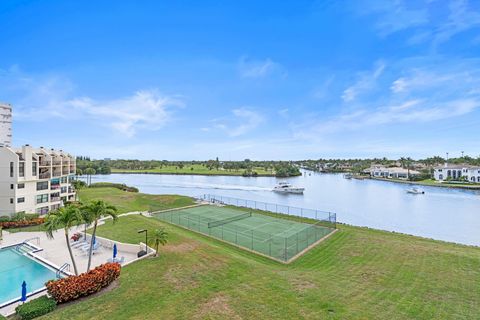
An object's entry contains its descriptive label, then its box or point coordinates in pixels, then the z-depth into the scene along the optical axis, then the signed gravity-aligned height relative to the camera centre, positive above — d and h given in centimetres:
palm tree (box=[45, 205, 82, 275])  1297 -271
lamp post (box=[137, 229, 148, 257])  1806 -621
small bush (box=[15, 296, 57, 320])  1057 -606
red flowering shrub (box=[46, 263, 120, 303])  1179 -573
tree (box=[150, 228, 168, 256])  1773 -505
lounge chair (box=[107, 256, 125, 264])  1722 -644
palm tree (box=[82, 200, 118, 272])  1420 -249
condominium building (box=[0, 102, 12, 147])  4919 +823
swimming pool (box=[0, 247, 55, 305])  1399 -685
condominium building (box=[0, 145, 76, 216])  3052 -198
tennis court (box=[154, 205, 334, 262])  2191 -700
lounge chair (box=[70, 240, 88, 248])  2075 -647
